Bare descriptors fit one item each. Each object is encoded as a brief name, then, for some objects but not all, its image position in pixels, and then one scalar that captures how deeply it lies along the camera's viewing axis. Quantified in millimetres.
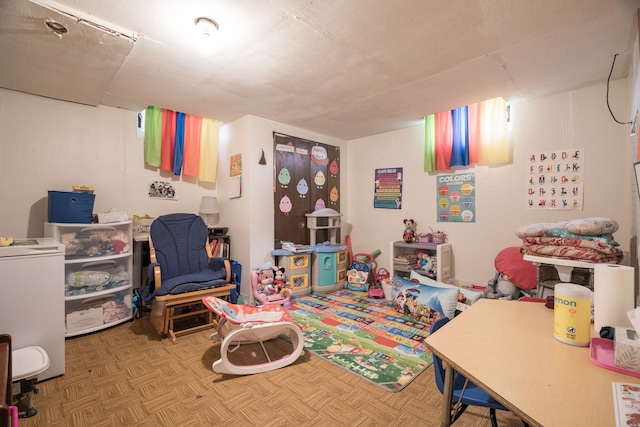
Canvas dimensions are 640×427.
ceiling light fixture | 1839
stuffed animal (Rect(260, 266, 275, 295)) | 3471
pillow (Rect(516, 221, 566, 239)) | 2217
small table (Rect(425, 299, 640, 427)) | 738
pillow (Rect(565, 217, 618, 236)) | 1972
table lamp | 3828
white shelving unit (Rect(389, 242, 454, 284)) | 3512
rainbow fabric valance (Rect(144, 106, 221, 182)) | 3488
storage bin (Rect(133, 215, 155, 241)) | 3321
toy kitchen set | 3871
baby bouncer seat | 2082
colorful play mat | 2152
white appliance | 1896
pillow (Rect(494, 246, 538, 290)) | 2759
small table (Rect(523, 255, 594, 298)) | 1957
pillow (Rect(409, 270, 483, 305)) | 2994
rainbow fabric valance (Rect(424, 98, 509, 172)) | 3227
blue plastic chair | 1165
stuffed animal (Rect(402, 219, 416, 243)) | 3900
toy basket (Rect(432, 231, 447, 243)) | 3795
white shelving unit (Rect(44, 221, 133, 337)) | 2717
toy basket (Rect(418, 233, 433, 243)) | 3851
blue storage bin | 2684
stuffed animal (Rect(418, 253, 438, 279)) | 3602
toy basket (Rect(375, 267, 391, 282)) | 4236
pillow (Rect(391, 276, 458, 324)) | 2797
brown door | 4008
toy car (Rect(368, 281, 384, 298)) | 3873
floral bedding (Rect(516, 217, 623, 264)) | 1938
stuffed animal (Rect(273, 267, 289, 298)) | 3552
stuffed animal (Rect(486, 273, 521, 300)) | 2854
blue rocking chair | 2662
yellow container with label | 1048
